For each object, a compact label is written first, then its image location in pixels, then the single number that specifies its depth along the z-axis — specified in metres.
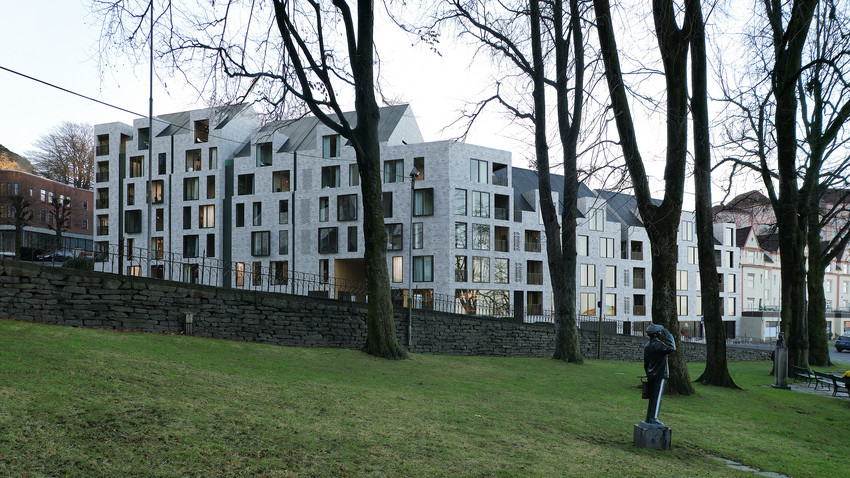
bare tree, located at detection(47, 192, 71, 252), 48.81
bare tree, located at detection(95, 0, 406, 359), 16.89
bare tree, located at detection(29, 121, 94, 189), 69.56
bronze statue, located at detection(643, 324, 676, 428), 8.53
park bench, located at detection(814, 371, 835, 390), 16.92
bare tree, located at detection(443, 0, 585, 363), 19.83
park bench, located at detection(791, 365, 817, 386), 19.17
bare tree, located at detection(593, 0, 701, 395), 14.19
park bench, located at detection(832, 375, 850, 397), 15.60
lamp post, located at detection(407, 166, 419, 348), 24.50
